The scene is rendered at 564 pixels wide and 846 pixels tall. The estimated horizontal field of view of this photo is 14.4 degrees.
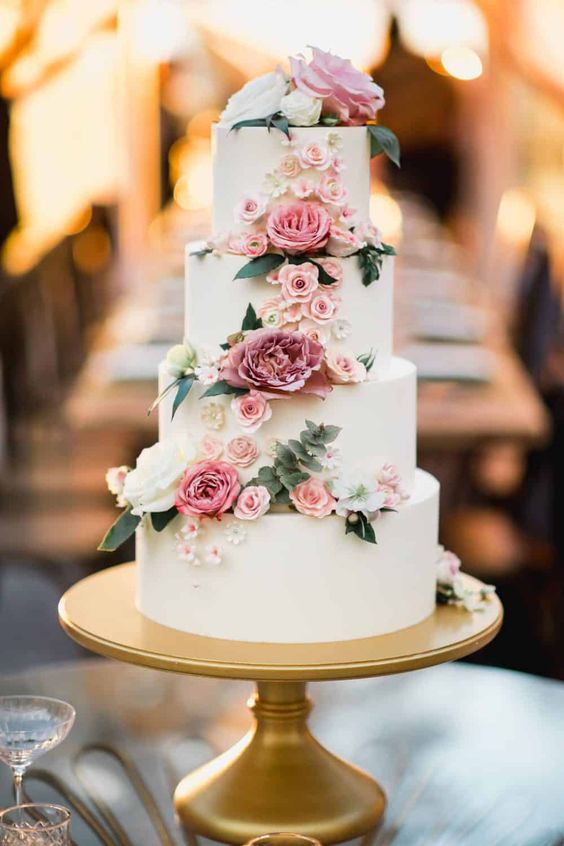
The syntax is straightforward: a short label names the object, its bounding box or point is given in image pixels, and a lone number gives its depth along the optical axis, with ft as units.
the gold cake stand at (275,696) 6.83
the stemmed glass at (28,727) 6.81
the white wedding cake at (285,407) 6.93
